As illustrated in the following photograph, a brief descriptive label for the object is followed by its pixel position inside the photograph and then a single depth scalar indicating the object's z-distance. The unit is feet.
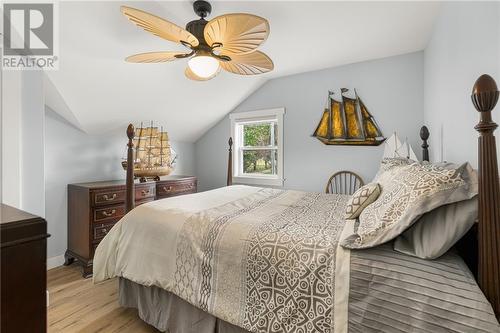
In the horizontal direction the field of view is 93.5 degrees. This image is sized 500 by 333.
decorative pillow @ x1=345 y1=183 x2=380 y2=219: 4.53
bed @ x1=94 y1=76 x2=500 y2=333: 2.52
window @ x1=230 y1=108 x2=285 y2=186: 12.28
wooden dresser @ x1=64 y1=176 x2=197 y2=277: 8.08
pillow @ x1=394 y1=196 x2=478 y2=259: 2.84
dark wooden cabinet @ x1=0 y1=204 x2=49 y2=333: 1.52
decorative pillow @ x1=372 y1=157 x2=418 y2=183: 6.02
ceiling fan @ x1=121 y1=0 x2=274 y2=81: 4.71
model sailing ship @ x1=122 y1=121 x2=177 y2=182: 9.98
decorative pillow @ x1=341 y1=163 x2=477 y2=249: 2.92
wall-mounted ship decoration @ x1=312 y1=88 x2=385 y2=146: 10.06
